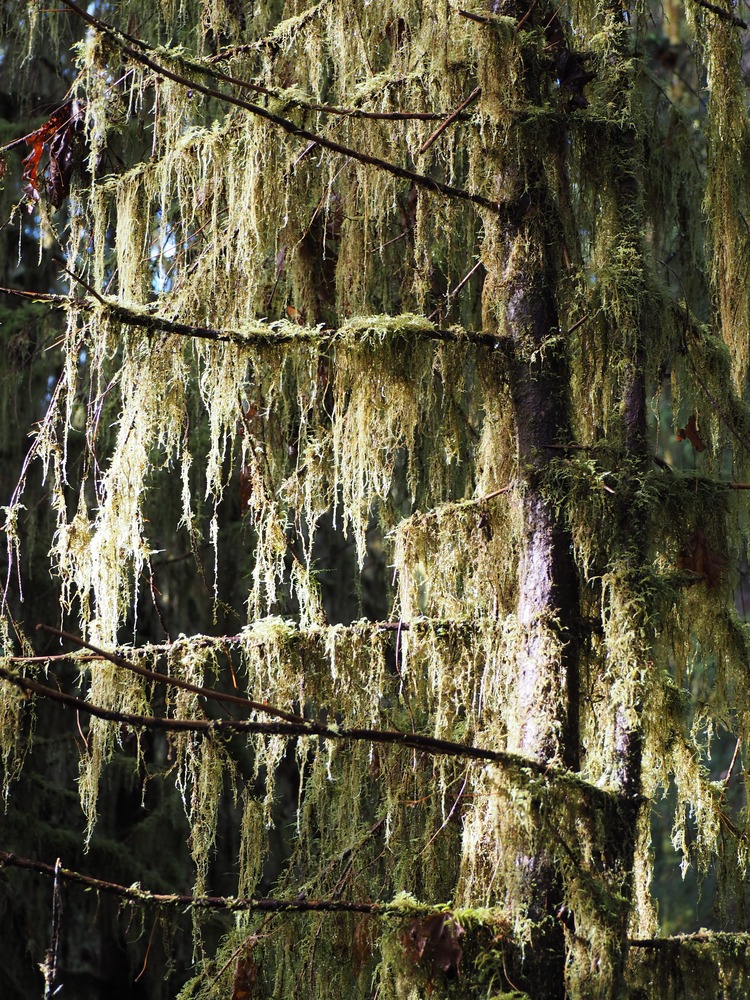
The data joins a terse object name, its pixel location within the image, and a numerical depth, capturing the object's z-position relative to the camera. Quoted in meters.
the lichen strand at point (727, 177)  4.95
